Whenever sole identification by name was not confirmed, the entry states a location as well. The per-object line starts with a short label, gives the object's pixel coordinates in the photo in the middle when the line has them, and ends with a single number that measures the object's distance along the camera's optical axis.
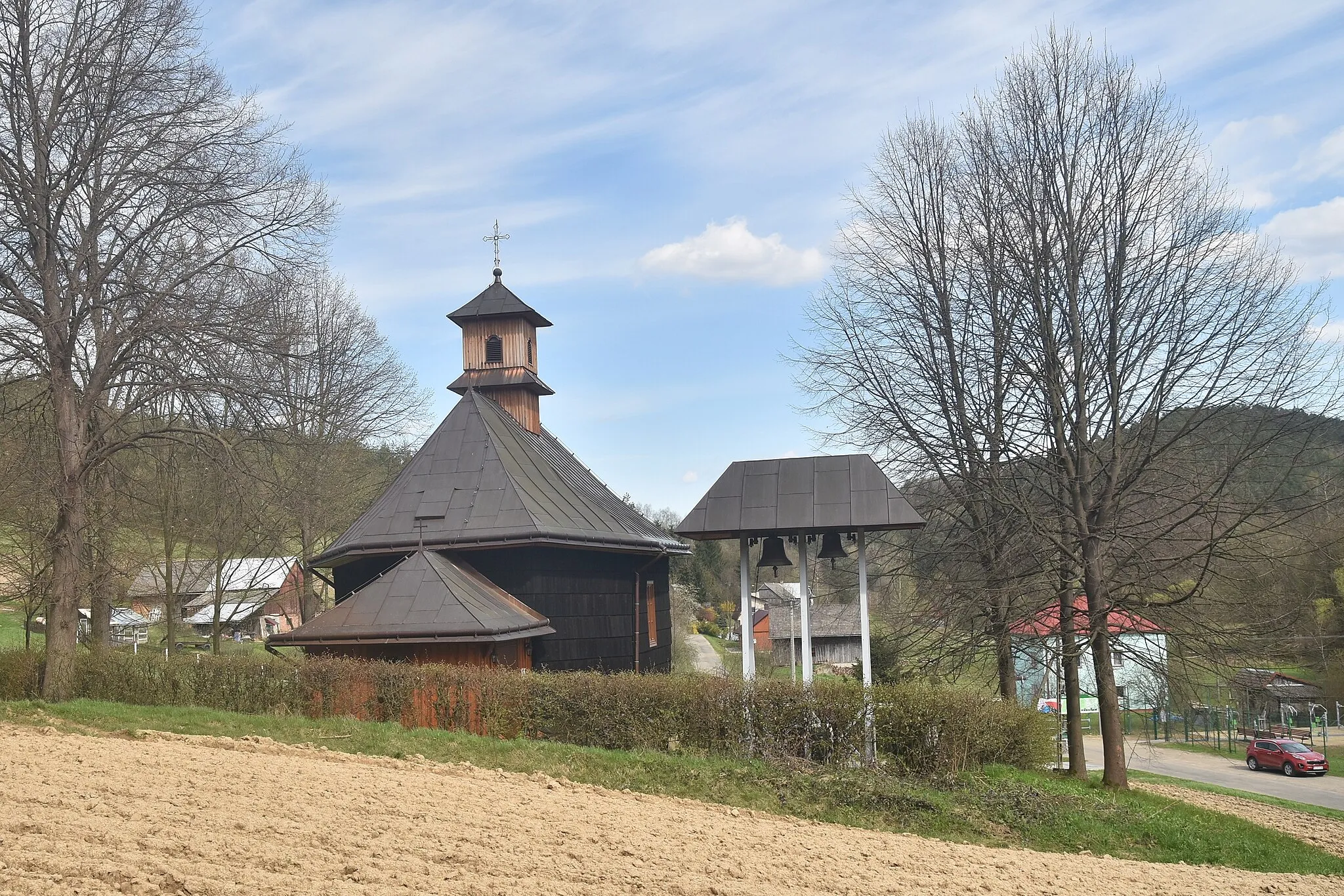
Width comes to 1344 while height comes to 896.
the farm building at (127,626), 37.41
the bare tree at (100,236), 14.59
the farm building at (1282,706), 33.69
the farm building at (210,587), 26.33
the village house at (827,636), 55.03
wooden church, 16.56
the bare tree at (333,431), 24.73
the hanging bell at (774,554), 14.90
